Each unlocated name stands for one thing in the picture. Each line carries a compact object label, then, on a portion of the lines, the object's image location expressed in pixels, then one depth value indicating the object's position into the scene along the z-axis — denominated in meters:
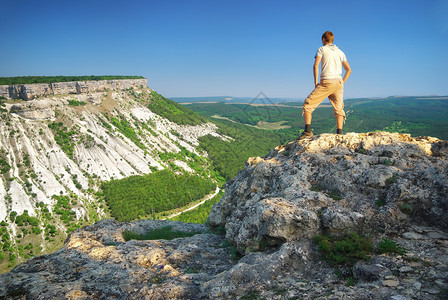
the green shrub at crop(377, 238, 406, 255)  4.13
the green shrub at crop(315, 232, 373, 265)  4.16
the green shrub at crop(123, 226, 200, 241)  8.71
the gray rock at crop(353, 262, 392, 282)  3.67
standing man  7.64
